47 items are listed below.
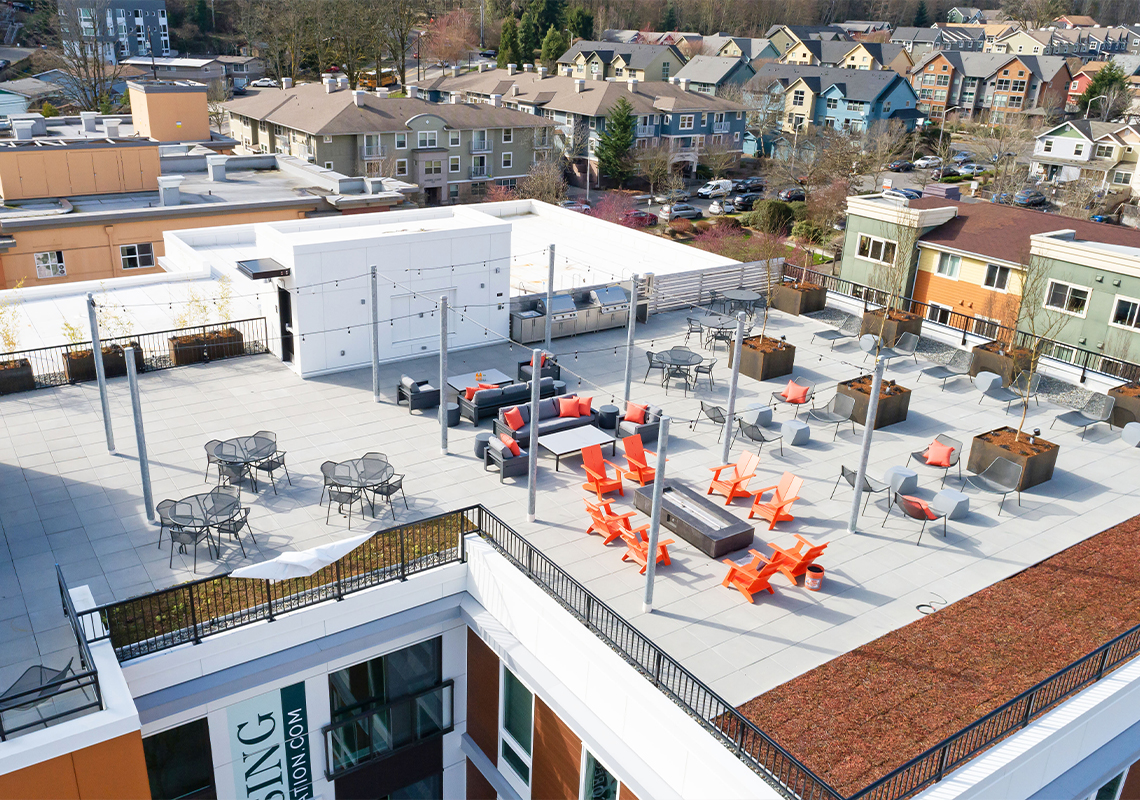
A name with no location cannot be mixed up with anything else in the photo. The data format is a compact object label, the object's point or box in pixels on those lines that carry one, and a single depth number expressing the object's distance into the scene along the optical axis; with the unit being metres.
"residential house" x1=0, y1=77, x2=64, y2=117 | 77.06
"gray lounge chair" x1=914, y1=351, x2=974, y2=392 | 22.58
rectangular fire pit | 14.62
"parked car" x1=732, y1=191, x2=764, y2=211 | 71.06
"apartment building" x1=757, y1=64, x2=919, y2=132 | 91.88
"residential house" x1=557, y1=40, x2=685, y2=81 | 102.19
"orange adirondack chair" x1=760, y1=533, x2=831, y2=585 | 13.80
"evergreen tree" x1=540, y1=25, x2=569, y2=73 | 112.56
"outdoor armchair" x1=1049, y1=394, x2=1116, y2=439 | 20.06
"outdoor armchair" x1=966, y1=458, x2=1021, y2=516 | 16.98
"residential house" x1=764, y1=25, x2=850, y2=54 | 129.12
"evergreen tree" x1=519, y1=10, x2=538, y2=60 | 115.25
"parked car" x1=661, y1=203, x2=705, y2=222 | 67.06
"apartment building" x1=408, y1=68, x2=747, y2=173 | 78.62
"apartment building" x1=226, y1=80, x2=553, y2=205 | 62.53
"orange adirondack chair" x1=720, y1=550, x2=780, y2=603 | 13.50
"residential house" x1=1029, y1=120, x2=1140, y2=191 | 77.94
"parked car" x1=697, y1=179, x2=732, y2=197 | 75.25
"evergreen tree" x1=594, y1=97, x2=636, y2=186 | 74.12
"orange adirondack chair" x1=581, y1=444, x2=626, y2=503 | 16.05
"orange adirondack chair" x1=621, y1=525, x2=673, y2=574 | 13.99
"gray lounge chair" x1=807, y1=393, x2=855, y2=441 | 19.83
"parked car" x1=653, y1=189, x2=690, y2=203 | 71.19
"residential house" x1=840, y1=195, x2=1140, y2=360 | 27.75
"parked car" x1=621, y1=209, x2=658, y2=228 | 62.84
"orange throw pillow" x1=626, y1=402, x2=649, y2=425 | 18.67
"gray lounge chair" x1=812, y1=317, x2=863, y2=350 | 25.03
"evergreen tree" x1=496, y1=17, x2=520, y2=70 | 112.31
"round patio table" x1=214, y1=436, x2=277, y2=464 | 15.67
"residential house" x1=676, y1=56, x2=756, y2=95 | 97.94
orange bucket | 13.80
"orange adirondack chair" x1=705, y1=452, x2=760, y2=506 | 16.11
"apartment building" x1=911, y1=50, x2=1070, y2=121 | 108.00
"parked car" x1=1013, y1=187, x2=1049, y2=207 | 70.00
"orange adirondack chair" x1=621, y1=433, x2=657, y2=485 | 16.38
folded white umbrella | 11.52
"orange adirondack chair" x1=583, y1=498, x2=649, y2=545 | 14.56
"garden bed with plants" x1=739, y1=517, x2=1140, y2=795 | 10.81
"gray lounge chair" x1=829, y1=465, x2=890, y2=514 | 16.27
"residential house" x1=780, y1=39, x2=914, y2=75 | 115.88
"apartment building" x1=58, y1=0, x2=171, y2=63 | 106.56
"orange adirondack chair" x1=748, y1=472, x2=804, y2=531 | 15.57
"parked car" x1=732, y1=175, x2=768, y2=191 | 75.88
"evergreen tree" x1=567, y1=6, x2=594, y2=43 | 122.69
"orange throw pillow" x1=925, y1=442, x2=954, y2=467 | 17.59
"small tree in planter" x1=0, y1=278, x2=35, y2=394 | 19.16
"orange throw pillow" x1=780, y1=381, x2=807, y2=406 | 20.23
